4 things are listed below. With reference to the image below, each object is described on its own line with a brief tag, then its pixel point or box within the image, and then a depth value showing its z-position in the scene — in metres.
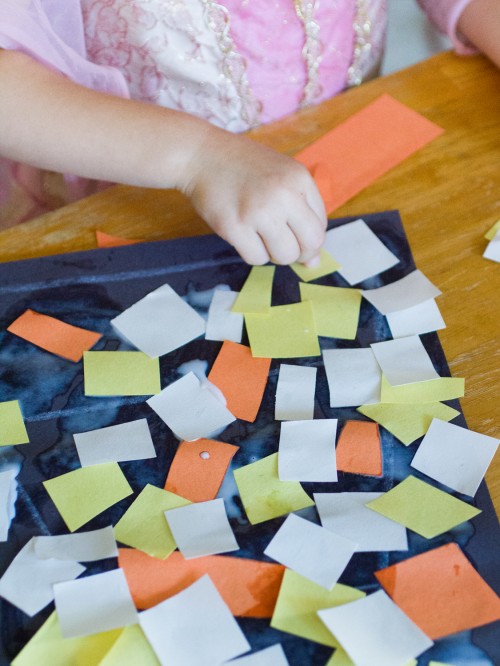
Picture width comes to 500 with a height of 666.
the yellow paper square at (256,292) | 0.66
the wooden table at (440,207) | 0.63
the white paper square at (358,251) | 0.68
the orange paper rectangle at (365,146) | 0.75
